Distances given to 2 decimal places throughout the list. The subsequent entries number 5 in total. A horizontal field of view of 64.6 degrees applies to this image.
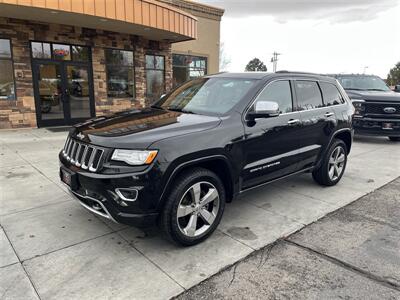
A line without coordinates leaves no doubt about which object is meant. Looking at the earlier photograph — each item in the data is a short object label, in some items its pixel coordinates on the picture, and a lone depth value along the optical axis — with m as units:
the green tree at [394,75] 53.81
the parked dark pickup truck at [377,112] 9.27
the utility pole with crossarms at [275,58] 60.61
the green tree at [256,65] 83.06
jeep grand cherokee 2.85
